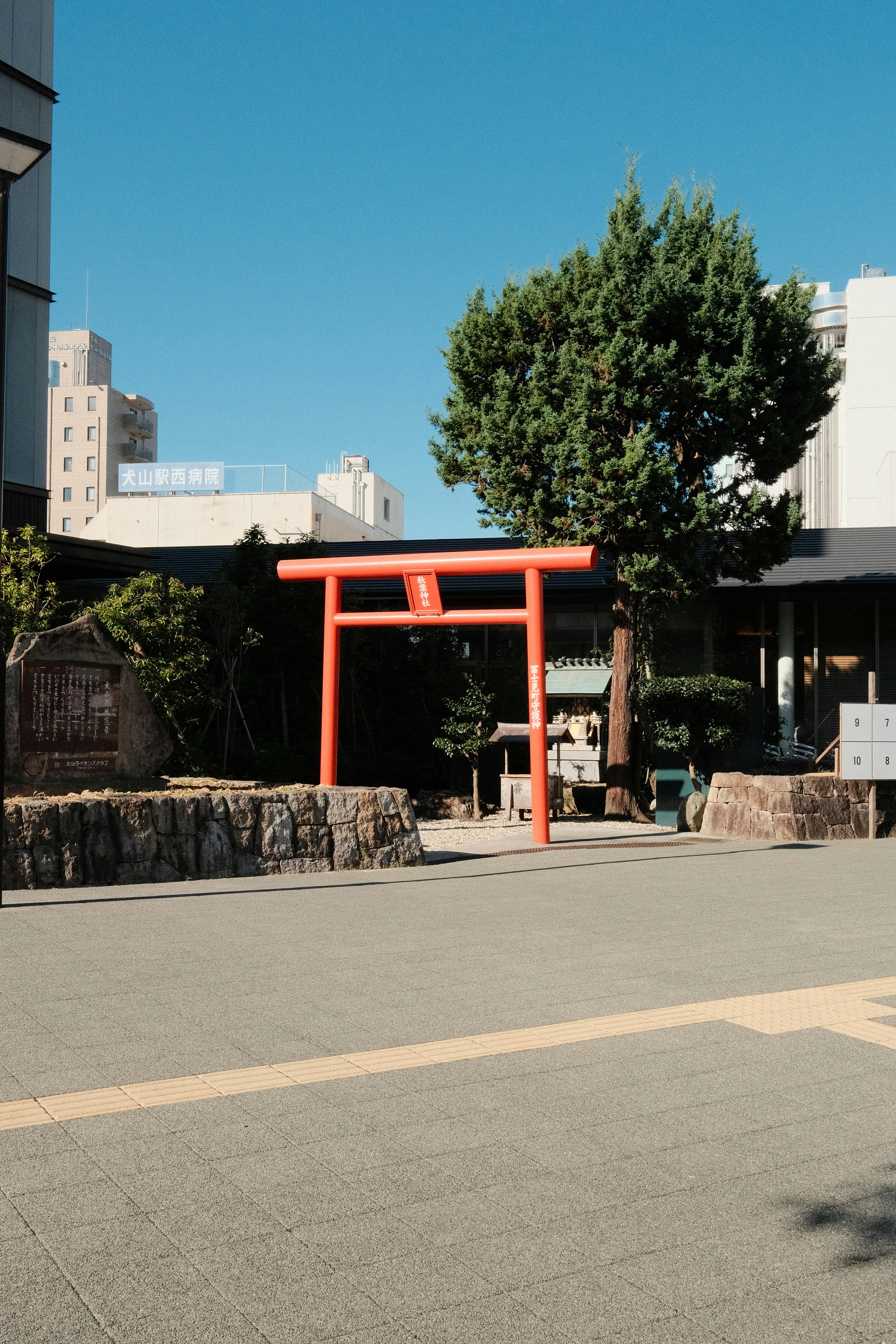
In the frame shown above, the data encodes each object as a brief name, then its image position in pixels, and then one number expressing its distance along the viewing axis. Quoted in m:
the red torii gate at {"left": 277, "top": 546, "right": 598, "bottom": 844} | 14.75
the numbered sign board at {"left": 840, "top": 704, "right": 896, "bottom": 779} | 16.70
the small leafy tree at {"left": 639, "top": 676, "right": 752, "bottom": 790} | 19.44
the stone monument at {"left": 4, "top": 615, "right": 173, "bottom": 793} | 11.80
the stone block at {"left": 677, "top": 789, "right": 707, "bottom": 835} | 18.17
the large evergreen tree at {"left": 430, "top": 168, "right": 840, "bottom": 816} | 17.31
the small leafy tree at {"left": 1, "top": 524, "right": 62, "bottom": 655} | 14.74
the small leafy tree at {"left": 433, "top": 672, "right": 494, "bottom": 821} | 20.39
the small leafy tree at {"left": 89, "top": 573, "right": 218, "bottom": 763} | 15.88
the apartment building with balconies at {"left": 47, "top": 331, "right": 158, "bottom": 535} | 77.62
